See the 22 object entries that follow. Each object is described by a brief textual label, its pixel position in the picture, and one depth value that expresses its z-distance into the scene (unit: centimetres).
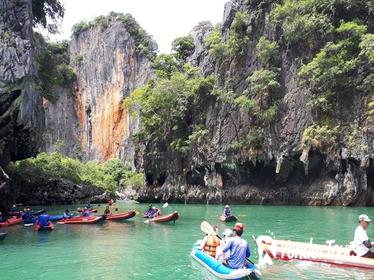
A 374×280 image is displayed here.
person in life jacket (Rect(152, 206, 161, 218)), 2510
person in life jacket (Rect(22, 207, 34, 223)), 2463
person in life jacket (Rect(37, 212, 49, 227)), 2119
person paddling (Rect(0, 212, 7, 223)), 2418
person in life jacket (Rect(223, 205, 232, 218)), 2303
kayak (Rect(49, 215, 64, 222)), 2627
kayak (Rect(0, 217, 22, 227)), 2392
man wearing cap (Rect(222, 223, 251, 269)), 986
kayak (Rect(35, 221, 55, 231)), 2116
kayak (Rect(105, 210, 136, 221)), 2531
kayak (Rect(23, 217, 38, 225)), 2448
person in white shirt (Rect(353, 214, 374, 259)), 1146
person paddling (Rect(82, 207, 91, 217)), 2576
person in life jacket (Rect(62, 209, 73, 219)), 2588
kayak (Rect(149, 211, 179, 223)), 2317
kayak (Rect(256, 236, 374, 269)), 1211
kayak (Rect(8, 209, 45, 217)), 2721
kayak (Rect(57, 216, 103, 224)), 2433
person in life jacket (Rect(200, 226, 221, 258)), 1232
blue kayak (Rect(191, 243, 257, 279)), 969
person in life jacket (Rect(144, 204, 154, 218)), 2532
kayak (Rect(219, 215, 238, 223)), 2267
